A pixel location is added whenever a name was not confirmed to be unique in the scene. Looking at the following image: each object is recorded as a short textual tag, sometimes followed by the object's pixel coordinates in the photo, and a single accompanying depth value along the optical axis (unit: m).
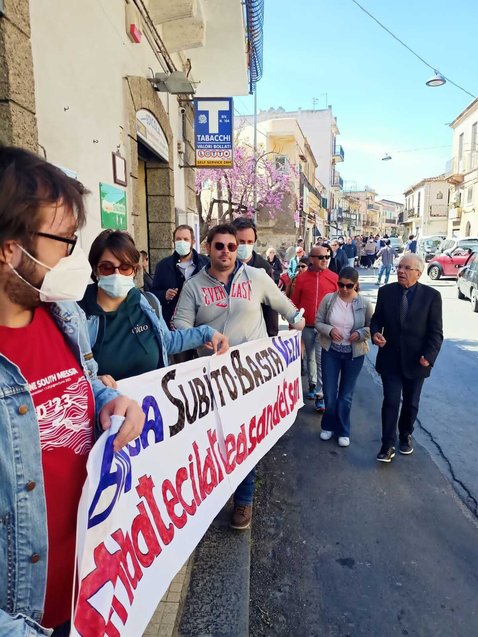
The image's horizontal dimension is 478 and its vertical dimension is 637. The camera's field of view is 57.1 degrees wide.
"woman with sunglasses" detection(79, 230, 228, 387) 2.25
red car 20.16
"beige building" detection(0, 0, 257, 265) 3.05
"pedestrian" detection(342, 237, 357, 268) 19.67
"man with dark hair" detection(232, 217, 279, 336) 4.63
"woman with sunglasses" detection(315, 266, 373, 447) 4.32
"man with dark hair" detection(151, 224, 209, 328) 4.55
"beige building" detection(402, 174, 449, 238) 53.38
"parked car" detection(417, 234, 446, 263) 27.75
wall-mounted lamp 6.18
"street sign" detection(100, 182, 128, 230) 4.63
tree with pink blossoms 21.62
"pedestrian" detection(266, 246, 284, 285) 9.08
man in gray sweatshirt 3.11
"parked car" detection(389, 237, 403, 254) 37.45
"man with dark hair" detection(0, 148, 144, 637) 1.08
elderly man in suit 3.90
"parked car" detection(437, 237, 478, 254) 21.02
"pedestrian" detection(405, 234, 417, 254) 25.89
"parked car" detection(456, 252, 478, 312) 12.50
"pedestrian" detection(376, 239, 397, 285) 18.17
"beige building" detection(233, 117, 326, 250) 27.94
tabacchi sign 8.40
